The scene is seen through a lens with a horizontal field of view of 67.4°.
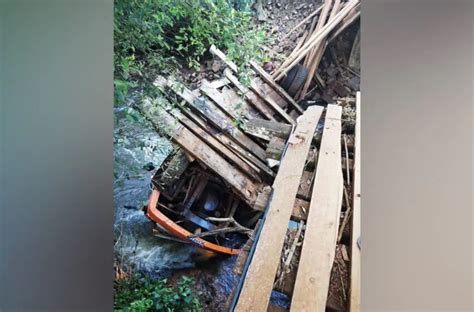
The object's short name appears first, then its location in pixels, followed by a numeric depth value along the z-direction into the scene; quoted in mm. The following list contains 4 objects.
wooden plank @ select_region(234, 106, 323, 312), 1460
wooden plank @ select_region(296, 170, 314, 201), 1556
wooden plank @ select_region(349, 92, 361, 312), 1474
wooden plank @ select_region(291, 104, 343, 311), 1455
